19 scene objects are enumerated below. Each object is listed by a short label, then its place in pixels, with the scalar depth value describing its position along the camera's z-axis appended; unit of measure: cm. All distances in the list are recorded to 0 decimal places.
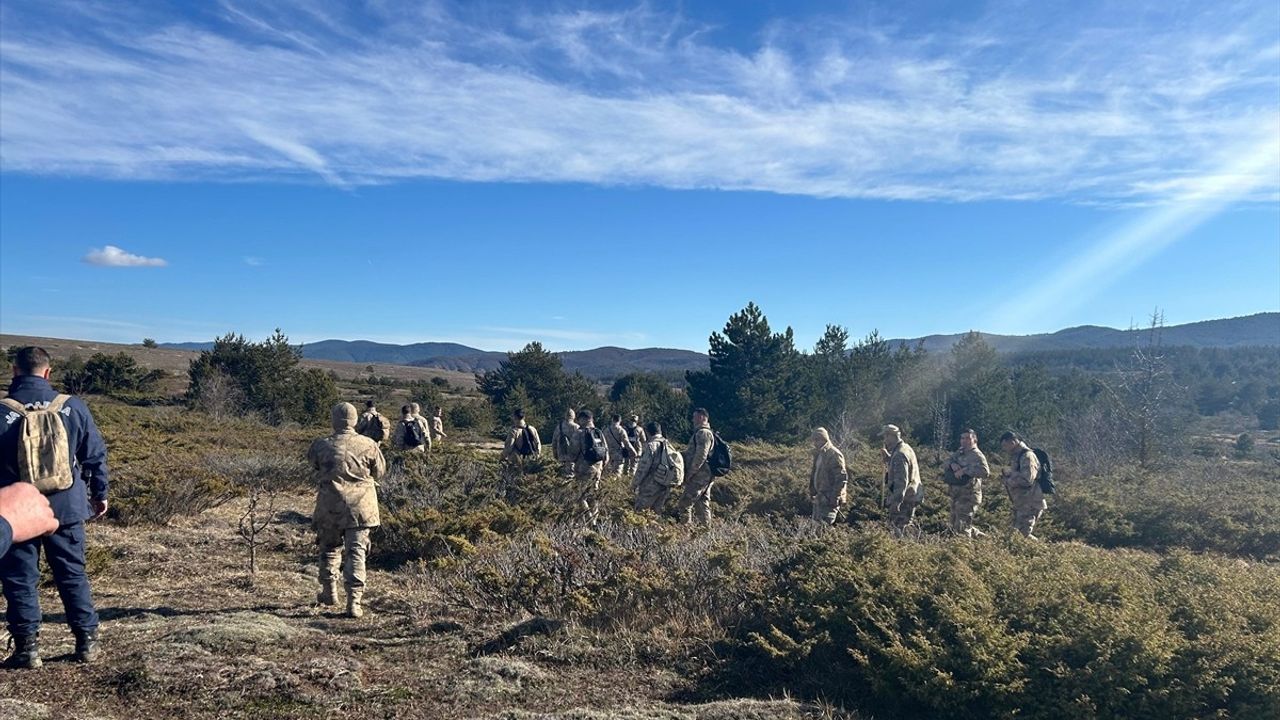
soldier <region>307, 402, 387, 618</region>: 553
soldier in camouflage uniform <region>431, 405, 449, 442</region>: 1819
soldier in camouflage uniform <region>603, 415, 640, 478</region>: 1508
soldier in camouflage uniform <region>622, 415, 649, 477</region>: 1655
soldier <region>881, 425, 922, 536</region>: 927
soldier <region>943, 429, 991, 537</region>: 932
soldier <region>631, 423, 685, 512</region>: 991
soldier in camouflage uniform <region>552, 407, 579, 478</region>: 1281
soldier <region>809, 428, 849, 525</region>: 944
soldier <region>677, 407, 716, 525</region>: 988
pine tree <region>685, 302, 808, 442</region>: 2720
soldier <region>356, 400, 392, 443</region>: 1335
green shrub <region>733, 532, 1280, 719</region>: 372
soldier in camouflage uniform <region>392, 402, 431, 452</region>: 1353
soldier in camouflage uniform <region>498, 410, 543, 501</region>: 1362
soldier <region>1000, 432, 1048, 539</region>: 938
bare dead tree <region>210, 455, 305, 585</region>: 1074
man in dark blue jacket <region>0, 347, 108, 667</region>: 404
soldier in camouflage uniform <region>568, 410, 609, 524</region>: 1167
